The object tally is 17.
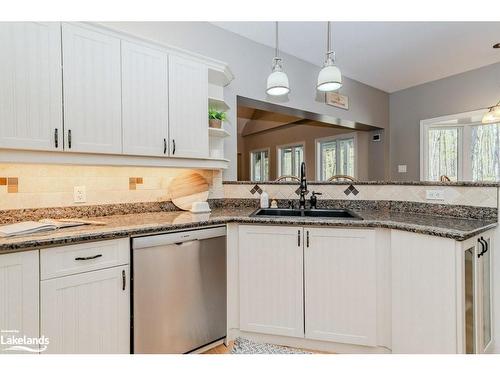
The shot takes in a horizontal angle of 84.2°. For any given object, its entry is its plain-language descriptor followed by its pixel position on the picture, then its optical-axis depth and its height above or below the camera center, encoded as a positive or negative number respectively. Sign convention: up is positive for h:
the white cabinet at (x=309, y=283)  1.73 -0.63
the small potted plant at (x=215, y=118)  2.40 +0.59
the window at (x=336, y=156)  5.61 +0.64
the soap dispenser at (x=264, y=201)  2.42 -0.13
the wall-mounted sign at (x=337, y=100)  3.82 +1.23
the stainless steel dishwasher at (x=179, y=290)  1.56 -0.63
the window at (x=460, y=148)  4.03 +0.57
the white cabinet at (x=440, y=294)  1.40 -0.59
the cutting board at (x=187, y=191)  2.38 -0.04
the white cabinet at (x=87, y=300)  1.33 -0.57
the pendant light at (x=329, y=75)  1.92 +0.77
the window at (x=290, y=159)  6.71 +0.68
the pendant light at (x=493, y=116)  2.91 +0.74
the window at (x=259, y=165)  7.70 +0.62
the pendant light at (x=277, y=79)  2.04 +0.79
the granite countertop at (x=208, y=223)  1.32 -0.23
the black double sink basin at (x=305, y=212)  2.23 -0.22
